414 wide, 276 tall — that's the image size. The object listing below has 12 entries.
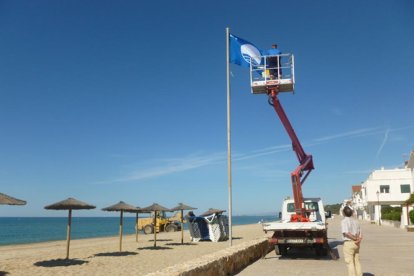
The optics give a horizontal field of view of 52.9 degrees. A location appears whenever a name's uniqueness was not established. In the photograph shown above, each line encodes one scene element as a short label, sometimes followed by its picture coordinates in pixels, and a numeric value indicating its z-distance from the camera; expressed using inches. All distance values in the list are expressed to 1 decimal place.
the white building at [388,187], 2381.9
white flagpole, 564.7
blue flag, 629.3
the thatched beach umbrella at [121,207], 727.1
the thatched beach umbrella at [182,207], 930.7
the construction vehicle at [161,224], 1710.1
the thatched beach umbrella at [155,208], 839.1
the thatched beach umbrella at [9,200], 448.8
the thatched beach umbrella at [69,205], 588.5
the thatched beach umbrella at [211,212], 1037.2
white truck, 539.2
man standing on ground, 333.4
